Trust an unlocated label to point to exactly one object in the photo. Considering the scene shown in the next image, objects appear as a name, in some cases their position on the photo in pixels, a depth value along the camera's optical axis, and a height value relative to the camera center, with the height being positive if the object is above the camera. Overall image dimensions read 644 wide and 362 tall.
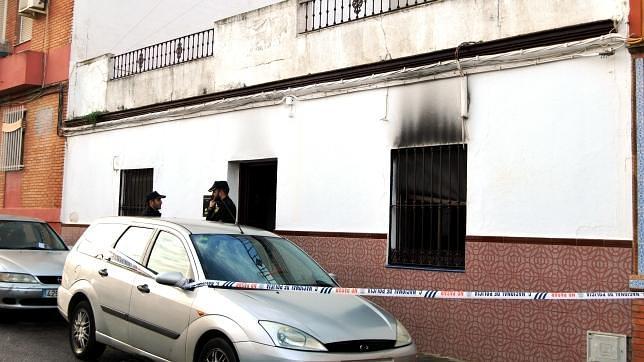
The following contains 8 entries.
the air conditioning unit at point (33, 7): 14.34 +4.67
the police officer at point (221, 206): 8.73 +0.13
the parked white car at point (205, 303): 4.59 -0.74
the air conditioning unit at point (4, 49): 15.65 +4.06
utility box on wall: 5.91 -1.16
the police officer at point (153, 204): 9.23 +0.14
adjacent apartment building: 13.83 +2.31
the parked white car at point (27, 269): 7.94 -0.77
